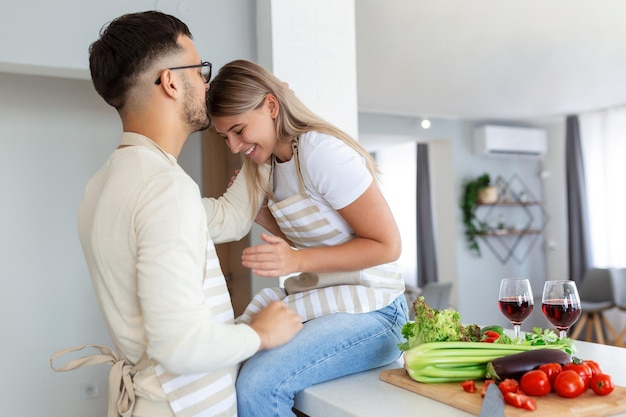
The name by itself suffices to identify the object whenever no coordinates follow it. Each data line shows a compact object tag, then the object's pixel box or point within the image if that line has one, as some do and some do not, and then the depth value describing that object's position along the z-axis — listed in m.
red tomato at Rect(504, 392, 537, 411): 1.17
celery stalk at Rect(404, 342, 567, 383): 1.37
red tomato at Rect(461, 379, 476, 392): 1.31
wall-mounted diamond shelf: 7.82
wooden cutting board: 1.15
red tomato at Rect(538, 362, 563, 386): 1.26
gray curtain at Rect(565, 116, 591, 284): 7.77
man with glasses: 1.16
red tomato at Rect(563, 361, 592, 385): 1.25
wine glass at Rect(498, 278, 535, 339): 1.63
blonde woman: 1.46
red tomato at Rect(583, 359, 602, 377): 1.27
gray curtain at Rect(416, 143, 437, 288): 8.68
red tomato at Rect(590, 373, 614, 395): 1.23
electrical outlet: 3.96
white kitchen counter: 1.29
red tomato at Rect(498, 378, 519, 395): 1.23
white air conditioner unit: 7.54
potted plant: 7.54
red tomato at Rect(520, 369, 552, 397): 1.23
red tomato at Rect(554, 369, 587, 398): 1.22
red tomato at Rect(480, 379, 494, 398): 1.26
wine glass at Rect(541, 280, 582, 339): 1.55
